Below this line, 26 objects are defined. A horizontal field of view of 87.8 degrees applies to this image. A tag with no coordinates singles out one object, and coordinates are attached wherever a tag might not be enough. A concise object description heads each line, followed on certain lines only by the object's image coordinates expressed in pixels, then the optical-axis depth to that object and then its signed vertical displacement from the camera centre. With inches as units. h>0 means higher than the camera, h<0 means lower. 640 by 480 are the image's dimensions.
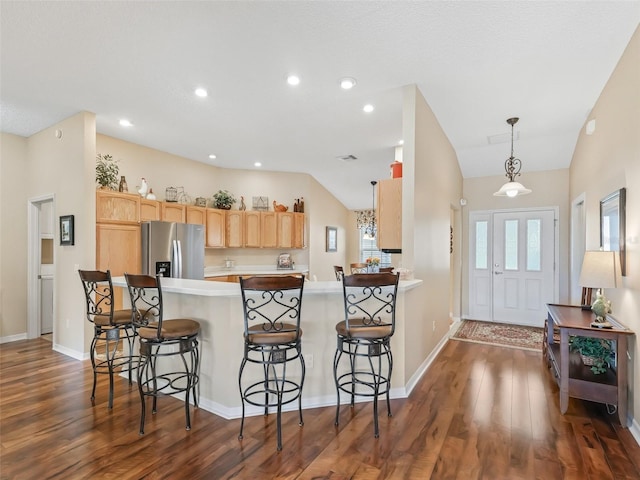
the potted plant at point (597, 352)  110.3 -38.0
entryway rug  184.1 -56.9
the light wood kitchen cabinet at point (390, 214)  149.9 +12.5
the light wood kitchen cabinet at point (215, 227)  238.4 +10.1
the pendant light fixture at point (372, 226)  341.0 +15.6
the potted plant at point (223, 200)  251.9 +31.1
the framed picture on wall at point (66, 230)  164.2 +5.7
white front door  219.1 -17.3
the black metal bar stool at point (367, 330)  95.0 -26.4
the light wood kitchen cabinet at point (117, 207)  168.6 +18.2
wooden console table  99.1 -43.9
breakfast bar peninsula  103.9 -31.2
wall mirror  105.3 +6.2
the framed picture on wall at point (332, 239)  315.1 +1.8
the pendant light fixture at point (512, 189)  159.6 +25.2
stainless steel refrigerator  187.3 -5.0
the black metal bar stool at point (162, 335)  95.0 -27.4
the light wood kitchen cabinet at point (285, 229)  265.6 +9.6
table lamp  101.2 -10.8
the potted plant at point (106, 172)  174.1 +36.9
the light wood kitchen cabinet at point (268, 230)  260.5 +8.7
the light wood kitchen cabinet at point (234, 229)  252.2 +9.2
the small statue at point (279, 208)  268.4 +26.8
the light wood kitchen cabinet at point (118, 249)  168.9 -4.2
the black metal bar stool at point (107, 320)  113.3 -27.9
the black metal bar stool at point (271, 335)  87.0 -25.8
